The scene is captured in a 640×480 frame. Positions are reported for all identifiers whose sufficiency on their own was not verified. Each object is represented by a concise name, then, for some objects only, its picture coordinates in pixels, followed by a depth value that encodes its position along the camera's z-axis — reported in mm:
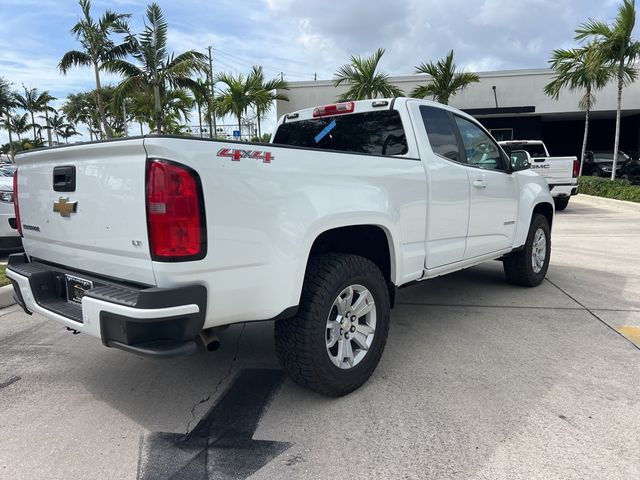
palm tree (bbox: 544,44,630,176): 14633
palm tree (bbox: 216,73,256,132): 17656
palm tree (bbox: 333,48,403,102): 16609
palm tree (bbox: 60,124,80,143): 64688
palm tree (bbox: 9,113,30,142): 57931
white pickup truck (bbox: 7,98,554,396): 2295
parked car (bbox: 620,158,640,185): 20016
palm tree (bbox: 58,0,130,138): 18625
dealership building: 22188
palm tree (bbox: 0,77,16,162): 39969
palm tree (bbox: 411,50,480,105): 15992
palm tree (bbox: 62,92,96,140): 47125
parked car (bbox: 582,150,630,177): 22938
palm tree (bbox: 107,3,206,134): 17516
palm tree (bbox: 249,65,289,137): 18016
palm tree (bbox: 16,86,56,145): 53853
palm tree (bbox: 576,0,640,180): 13602
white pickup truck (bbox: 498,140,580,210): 12766
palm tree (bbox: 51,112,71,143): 62603
